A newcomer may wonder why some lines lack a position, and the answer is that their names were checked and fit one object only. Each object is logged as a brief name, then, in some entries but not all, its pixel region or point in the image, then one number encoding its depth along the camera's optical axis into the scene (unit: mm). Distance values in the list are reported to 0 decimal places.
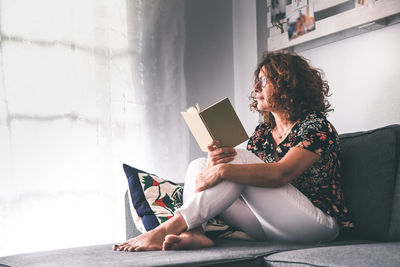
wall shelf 1953
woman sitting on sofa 1484
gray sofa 1183
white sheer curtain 2256
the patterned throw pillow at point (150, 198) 1706
